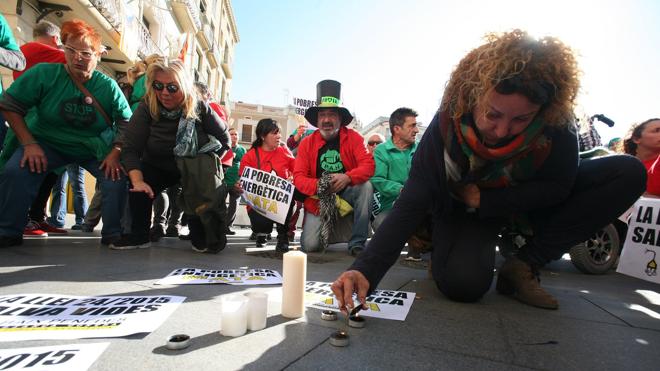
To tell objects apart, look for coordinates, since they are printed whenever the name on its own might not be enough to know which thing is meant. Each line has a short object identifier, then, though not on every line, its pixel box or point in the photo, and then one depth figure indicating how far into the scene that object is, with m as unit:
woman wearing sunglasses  2.88
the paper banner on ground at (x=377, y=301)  1.54
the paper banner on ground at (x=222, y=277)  1.94
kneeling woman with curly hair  1.40
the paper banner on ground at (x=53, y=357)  0.90
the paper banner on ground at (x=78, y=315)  1.11
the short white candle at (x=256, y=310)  1.26
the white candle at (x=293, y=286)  1.42
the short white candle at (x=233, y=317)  1.19
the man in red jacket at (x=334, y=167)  3.54
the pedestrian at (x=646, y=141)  3.21
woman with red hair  2.73
